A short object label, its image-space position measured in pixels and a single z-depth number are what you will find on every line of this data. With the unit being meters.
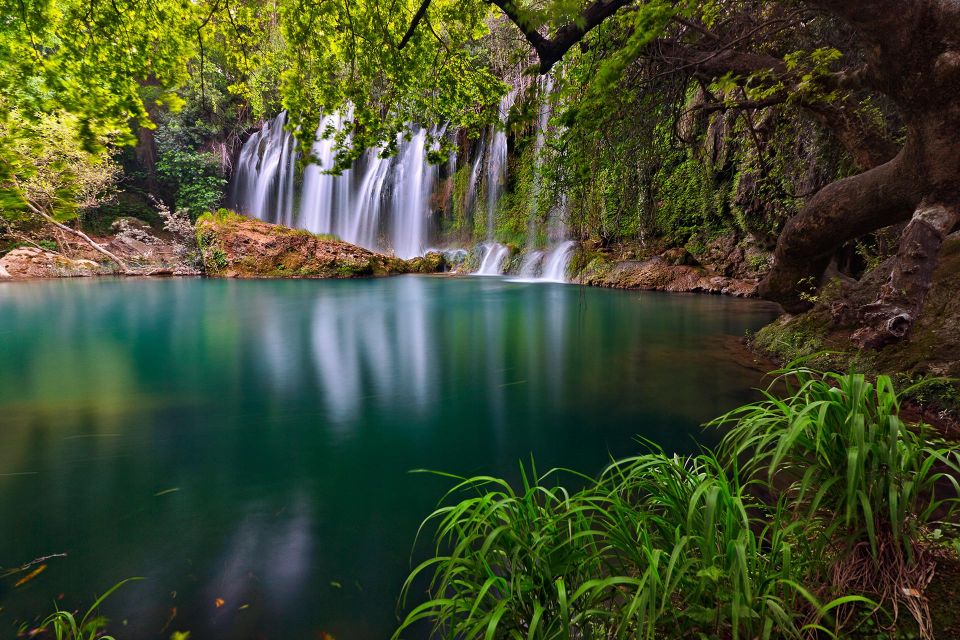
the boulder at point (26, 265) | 18.95
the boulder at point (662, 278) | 12.49
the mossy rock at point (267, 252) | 20.45
